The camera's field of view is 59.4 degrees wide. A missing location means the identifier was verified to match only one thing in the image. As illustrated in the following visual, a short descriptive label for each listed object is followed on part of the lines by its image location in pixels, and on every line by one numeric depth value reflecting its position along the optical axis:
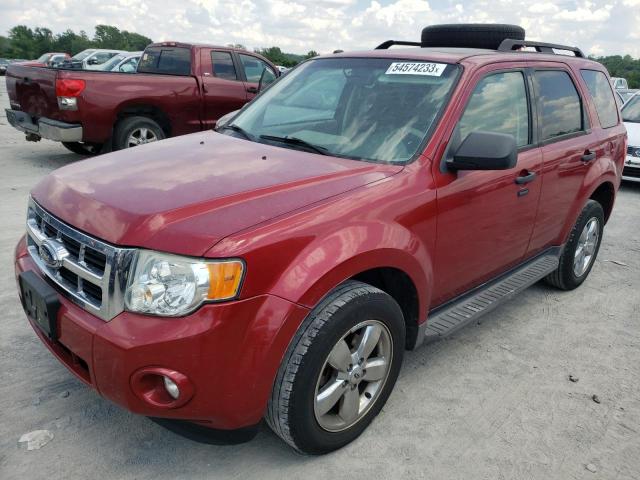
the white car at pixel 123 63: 12.99
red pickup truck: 7.62
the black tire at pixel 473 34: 4.21
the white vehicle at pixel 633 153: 8.55
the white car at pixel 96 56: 22.36
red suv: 2.04
